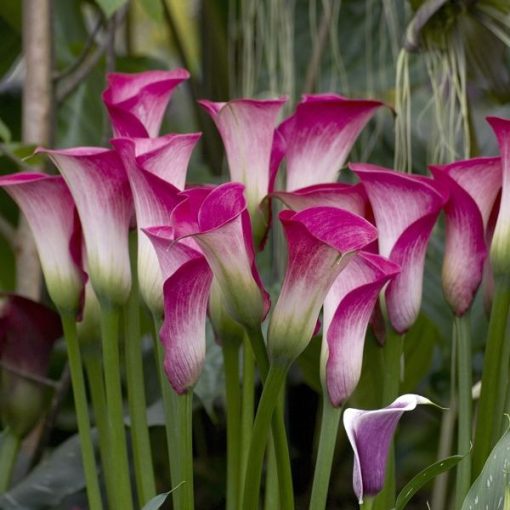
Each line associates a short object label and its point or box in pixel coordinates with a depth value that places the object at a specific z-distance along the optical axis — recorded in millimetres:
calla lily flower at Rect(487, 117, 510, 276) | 1909
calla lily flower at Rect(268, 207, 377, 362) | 1805
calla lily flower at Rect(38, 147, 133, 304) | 1900
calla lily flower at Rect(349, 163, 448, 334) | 1898
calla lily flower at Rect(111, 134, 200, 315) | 1872
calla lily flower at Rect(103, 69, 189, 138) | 1951
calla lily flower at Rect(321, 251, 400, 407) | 1846
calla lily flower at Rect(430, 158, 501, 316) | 1929
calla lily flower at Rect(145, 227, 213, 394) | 1843
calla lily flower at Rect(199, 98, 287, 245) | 1945
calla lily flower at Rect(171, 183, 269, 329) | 1807
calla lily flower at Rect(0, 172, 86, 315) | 1932
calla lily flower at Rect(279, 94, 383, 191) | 1973
